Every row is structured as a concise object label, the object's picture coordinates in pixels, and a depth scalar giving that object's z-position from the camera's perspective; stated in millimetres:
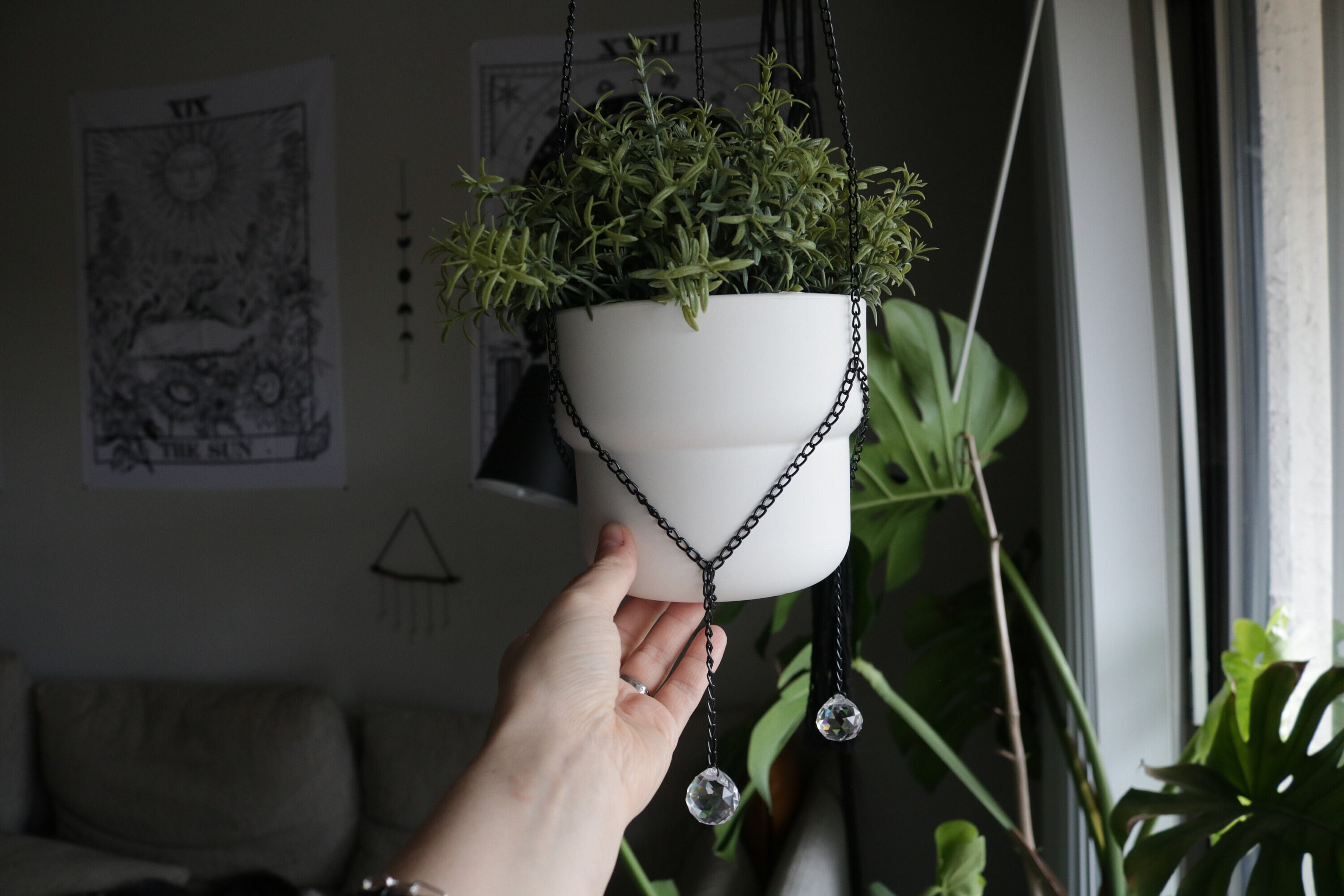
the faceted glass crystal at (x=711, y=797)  422
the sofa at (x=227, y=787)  1902
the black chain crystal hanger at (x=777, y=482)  413
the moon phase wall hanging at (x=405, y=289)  2062
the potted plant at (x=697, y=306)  390
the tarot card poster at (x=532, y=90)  1814
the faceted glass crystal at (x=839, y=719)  458
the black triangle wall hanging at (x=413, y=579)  2105
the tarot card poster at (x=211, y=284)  2141
